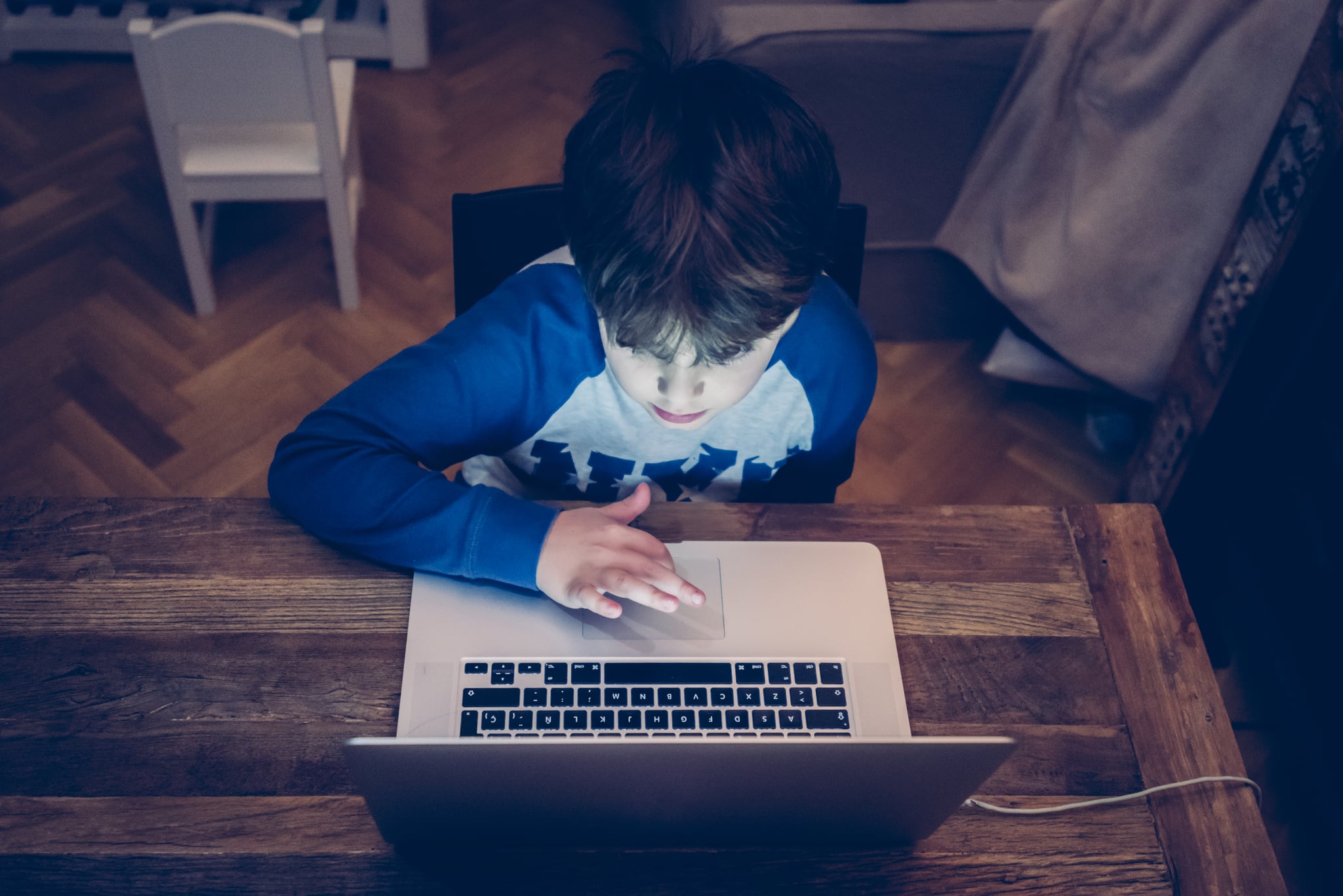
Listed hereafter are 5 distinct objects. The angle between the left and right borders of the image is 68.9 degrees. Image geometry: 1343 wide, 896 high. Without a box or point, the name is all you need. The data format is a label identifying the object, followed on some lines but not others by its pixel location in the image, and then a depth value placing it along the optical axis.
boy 0.72
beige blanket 1.37
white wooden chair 1.52
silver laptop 0.57
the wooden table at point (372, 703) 0.69
